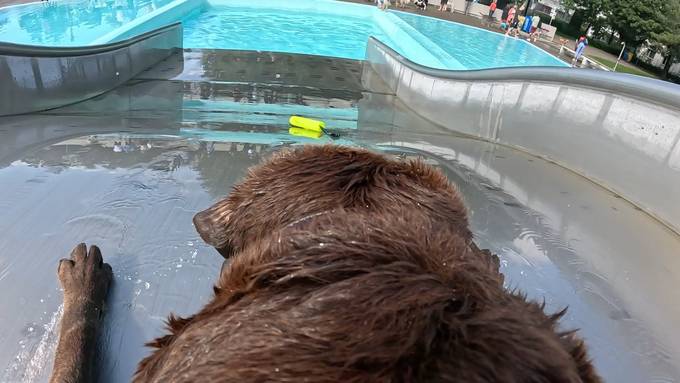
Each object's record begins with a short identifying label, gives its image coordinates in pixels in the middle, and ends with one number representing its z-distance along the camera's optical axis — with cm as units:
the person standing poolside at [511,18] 2406
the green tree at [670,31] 3197
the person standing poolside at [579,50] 2145
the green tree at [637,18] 3347
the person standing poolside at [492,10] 2783
